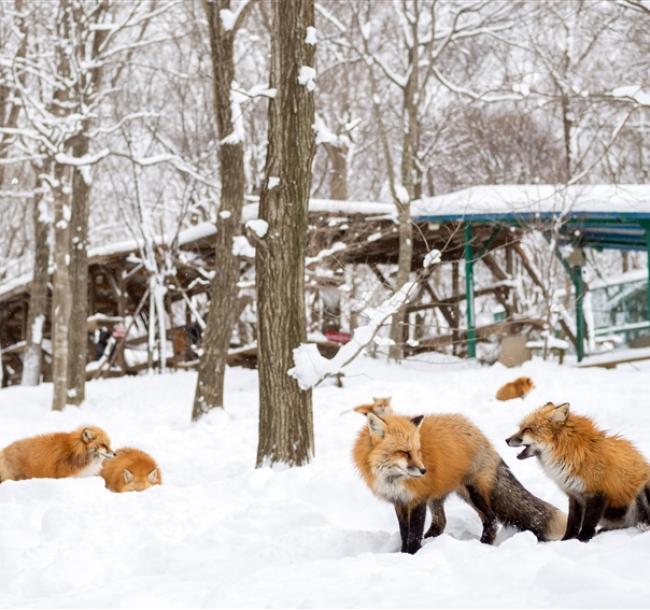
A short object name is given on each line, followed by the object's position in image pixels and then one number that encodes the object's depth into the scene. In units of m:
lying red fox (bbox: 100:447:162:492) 7.39
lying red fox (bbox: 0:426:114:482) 7.83
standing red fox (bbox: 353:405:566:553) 4.66
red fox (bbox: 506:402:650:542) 4.41
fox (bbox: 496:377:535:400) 12.48
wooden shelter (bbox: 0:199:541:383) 20.05
